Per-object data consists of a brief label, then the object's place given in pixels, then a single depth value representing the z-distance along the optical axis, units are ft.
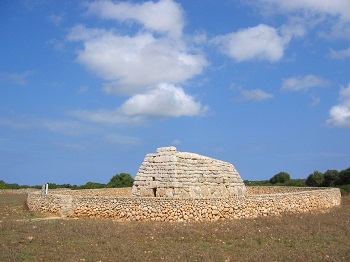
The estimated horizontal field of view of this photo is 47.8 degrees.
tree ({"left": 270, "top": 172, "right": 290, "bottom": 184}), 148.77
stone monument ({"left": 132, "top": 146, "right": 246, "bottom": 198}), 61.93
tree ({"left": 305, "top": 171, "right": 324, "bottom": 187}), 134.62
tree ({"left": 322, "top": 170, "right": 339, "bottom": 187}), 130.21
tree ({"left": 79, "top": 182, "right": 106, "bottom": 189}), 134.72
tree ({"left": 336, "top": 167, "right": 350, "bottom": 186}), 125.59
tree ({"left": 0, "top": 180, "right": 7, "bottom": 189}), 148.58
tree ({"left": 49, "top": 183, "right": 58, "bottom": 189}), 150.23
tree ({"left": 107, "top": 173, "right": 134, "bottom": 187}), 131.11
